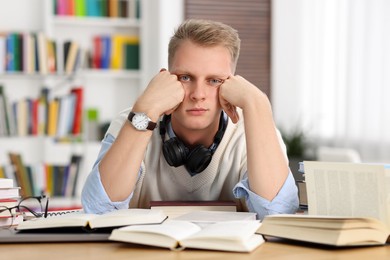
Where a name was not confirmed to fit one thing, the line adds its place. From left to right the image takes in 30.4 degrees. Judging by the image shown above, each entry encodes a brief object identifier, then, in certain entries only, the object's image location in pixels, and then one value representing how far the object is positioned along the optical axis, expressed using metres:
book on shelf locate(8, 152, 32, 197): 4.90
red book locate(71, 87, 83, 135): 5.07
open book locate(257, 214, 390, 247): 1.49
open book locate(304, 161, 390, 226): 1.60
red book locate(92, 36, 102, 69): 5.34
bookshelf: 5.24
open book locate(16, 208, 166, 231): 1.58
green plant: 5.68
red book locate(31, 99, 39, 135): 4.98
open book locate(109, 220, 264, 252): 1.43
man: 1.97
